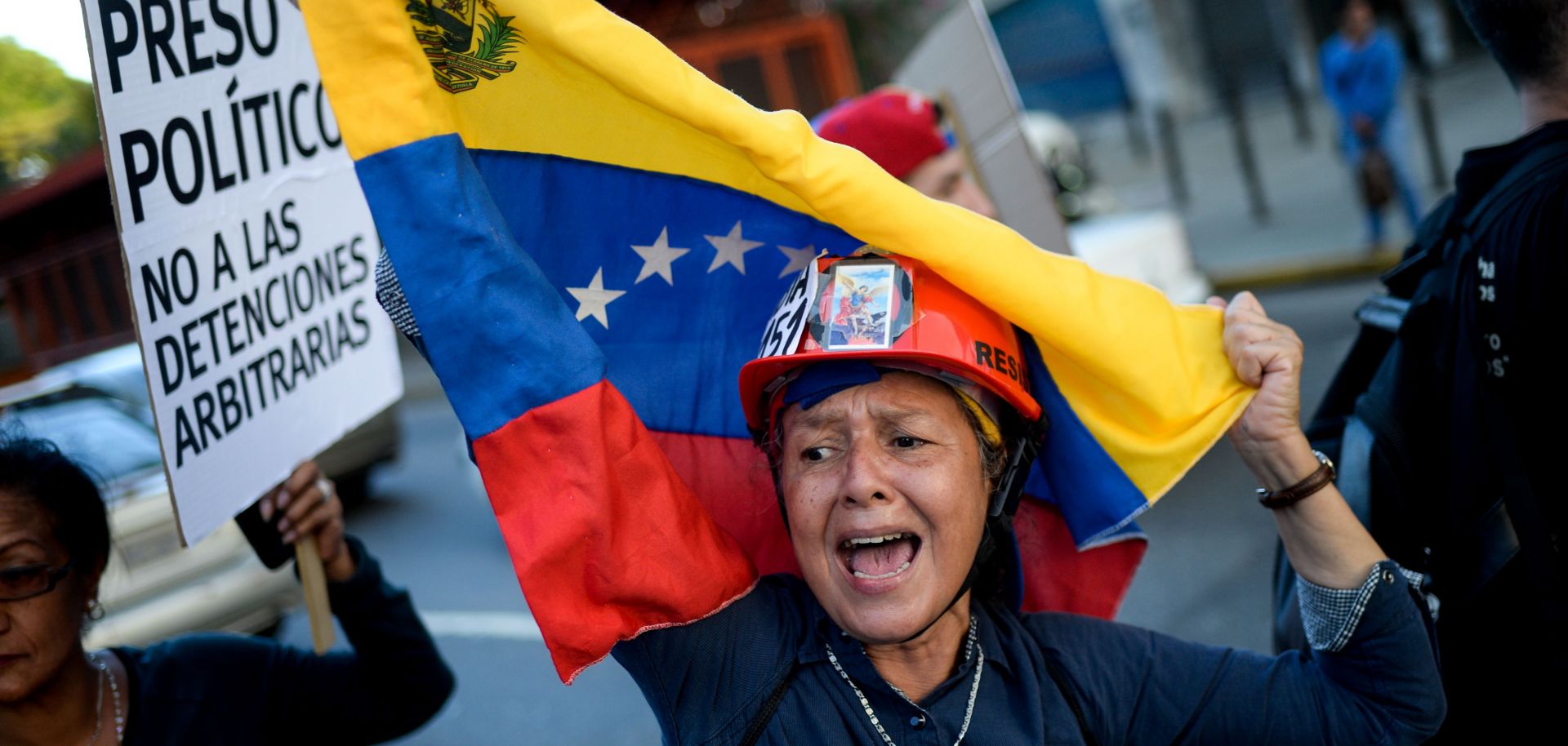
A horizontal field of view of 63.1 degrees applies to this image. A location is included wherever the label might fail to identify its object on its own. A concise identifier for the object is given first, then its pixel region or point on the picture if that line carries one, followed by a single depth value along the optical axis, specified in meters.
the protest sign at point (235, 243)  2.09
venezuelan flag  1.84
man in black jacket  1.99
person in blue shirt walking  9.71
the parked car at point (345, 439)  7.56
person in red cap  3.50
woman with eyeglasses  2.12
